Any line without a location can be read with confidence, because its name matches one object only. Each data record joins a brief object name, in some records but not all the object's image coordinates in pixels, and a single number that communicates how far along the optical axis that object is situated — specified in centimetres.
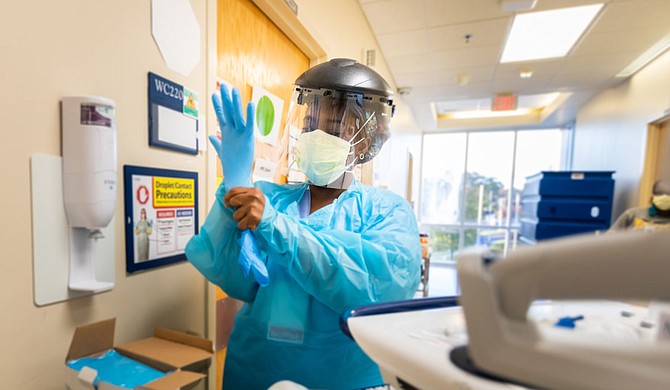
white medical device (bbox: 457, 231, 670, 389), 22
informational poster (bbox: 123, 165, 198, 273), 71
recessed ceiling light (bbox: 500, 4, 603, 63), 222
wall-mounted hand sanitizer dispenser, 56
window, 569
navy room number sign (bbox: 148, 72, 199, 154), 75
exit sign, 369
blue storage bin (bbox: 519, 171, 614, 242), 342
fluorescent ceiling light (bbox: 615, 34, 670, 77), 256
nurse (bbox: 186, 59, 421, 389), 67
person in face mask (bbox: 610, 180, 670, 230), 255
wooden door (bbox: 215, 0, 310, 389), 109
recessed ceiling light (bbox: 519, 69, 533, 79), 312
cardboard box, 54
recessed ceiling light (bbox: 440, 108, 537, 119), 528
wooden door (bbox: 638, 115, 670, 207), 274
